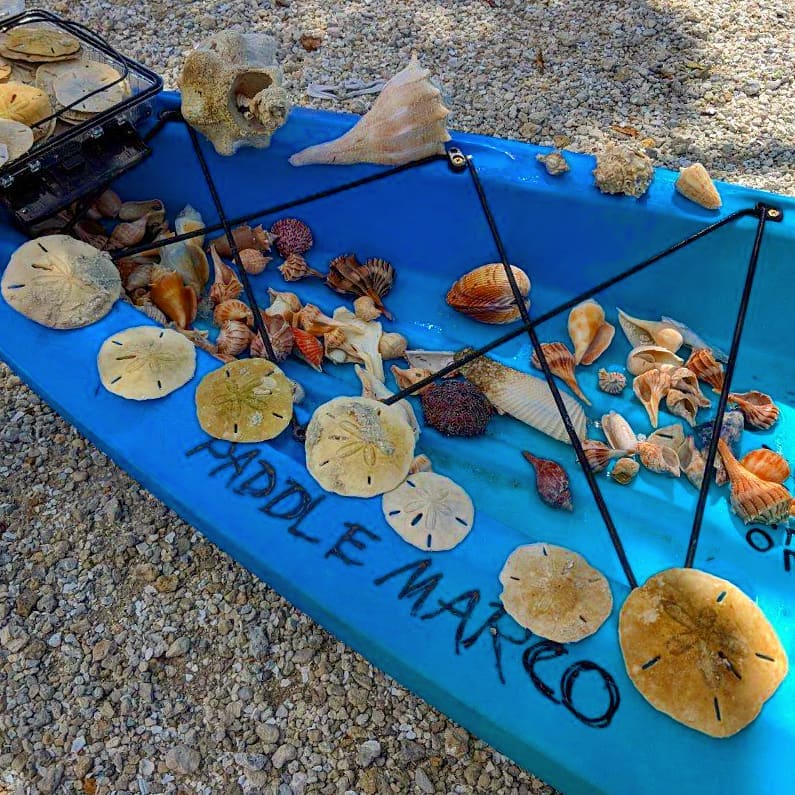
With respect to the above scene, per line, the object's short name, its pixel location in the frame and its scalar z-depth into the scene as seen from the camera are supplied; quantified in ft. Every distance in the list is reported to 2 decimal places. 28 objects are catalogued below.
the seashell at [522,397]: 5.45
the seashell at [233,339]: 5.64
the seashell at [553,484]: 5.07
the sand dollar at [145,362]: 4.48
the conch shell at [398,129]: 5.66
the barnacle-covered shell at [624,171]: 5.59
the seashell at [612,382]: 5.74
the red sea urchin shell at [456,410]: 5.35
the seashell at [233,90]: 5.65
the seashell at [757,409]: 5.48
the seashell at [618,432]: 5.34
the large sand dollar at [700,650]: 3.30
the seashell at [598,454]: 5.15
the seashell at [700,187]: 5.48
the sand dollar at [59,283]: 4.79
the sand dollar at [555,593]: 3.56
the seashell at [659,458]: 5.22
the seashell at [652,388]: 5.51
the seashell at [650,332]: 5.82
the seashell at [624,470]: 5.14
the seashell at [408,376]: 5.66
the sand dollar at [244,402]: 4.31
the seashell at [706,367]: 5.62
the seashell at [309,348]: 5.77
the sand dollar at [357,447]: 4.12
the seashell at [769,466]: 5.09
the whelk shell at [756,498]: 4.84
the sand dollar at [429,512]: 3.91
